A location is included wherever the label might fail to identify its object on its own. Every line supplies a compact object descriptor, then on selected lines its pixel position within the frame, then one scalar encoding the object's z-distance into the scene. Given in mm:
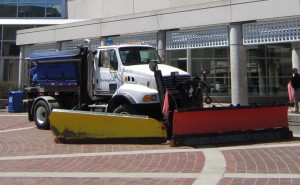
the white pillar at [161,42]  19109
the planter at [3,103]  22625
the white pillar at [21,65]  26469
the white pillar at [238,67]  16609
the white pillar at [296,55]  19781
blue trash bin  20531
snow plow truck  9898
